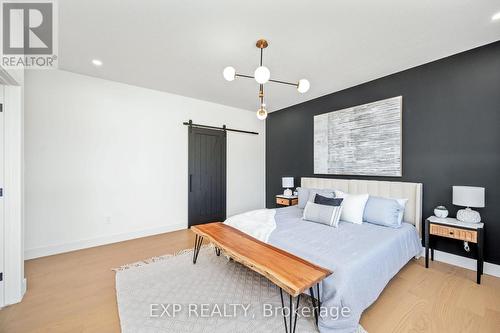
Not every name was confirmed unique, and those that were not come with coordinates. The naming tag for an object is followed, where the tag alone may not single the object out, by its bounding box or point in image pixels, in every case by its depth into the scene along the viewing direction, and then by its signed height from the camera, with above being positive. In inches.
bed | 64.8 -31.3
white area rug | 68.1 -50.5
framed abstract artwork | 129.3 +17.9
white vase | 107.5 -22.9
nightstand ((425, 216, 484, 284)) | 91.9 -29.7
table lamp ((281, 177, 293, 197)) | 187.9 -15.7
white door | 78.5 -12.9
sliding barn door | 177.9 -8.5
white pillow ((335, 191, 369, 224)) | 114.2 -22.8
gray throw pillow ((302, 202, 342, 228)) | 107.4 -24.9
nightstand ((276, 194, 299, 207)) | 182.4 -29.5
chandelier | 83.4 +36.6
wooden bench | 59.5 -31.8
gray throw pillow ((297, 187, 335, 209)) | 137.4 -18.5
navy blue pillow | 116.0 -19.3
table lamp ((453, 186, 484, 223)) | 94.6 -15.1
